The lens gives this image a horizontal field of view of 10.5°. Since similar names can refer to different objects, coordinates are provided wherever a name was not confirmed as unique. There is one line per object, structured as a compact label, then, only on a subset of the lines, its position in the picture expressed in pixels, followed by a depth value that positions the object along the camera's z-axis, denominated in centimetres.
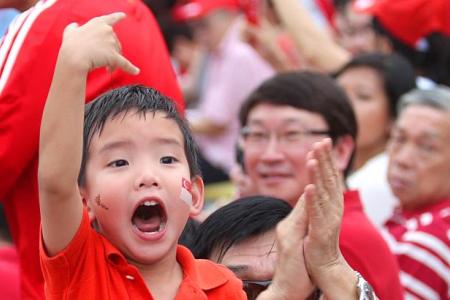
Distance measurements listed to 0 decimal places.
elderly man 912
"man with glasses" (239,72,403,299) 834
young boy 476
